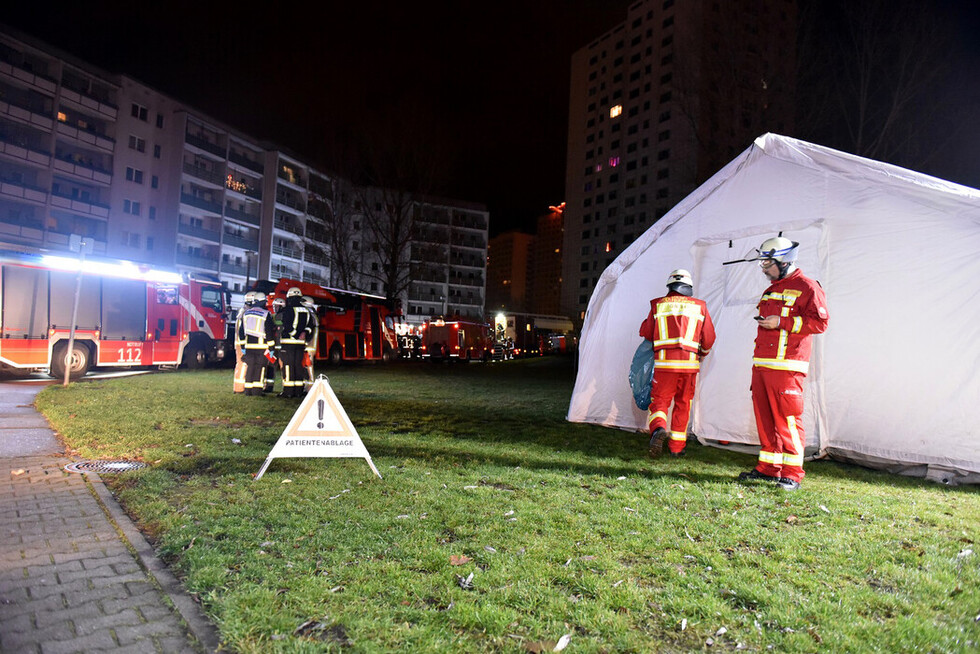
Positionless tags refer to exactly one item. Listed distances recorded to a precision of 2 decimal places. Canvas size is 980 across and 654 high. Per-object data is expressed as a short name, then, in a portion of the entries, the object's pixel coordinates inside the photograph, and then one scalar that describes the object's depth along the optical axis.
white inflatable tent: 6.65
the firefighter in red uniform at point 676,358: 7.14
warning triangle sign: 5.40
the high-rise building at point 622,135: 80.25
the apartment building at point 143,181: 38.44
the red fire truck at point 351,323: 23.56
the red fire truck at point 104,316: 13.87
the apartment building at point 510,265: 185.35
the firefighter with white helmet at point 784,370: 5.83
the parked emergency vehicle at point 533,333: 47.78
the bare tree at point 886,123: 18.34
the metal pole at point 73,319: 12.12
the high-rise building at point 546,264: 171.38
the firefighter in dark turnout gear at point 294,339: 11.47
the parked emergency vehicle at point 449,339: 31.30
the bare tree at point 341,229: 36.00
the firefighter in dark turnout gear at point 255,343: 11.62
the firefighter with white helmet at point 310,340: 11.88
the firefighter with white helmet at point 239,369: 11.77
